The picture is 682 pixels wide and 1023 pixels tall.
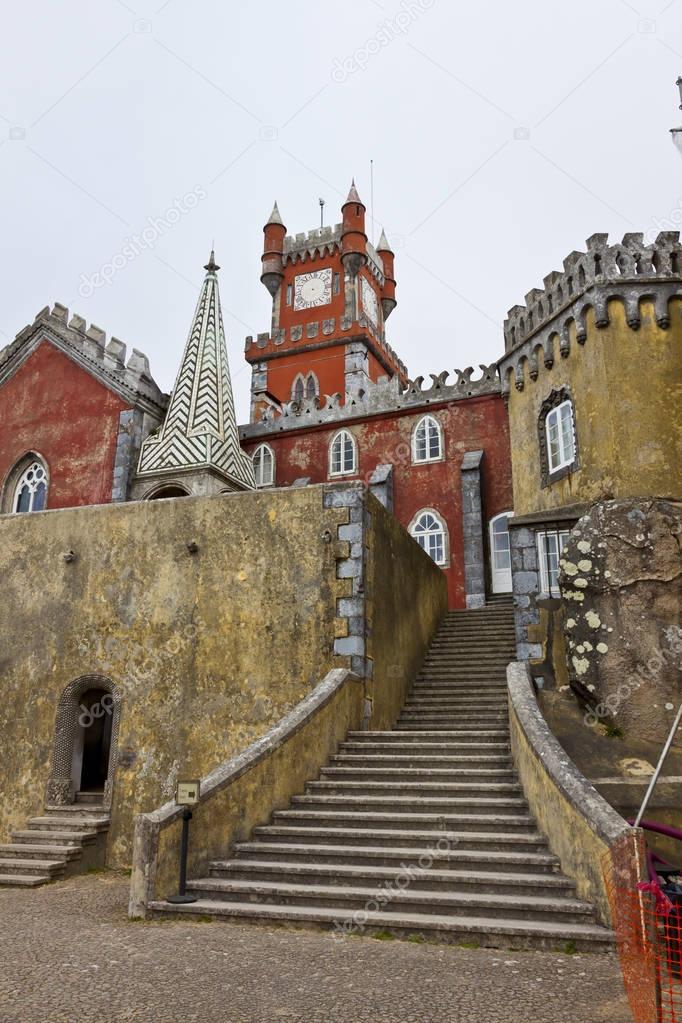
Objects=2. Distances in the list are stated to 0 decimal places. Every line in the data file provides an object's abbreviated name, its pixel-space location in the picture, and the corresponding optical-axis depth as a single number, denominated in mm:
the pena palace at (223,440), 19234
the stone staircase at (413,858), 5496
